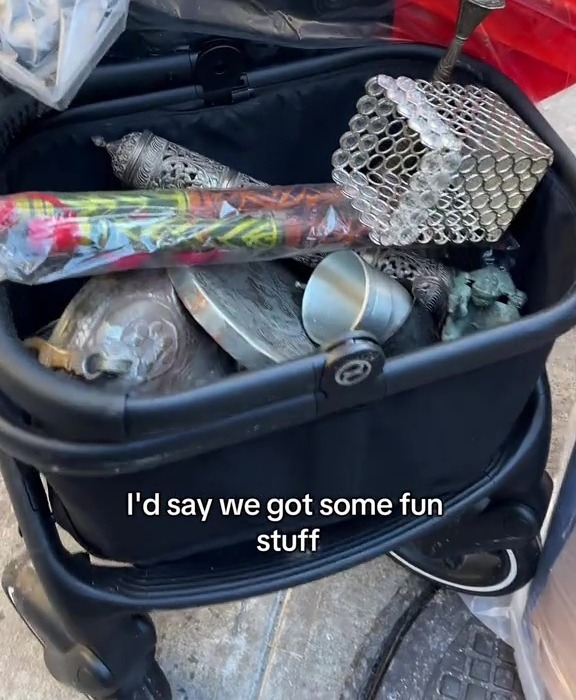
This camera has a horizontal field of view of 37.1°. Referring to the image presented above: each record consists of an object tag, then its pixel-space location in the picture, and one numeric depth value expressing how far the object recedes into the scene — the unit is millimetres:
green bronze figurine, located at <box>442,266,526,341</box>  689
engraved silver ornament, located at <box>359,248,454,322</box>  706
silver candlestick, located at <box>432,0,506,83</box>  682
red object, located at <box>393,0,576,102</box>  748
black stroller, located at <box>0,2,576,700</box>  521
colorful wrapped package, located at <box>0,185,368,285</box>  607
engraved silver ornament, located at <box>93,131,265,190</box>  733
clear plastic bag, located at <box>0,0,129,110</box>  640
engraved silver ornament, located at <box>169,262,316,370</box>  594
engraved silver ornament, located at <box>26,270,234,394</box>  563
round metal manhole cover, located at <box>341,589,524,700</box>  970
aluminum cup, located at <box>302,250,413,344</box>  644
